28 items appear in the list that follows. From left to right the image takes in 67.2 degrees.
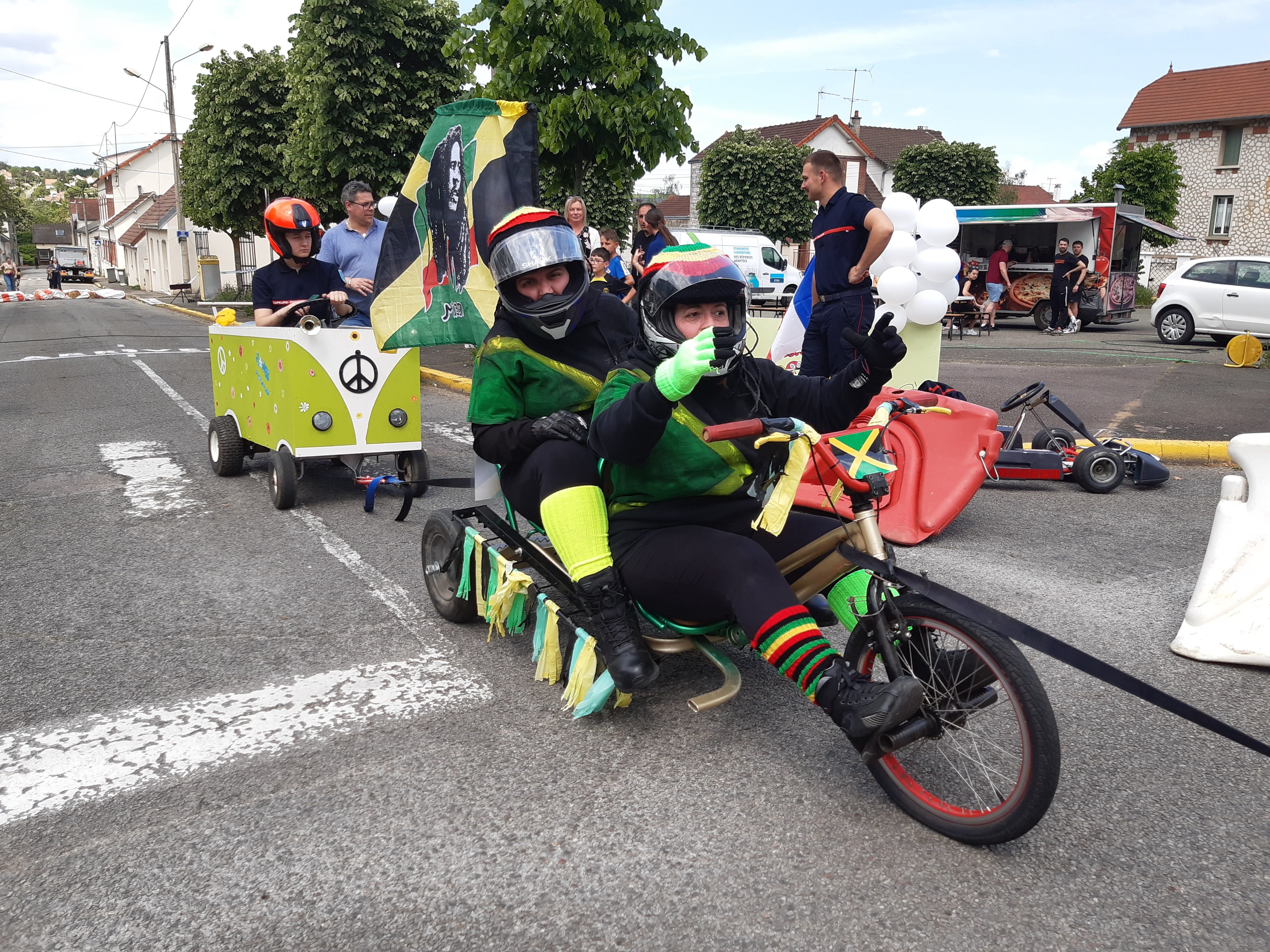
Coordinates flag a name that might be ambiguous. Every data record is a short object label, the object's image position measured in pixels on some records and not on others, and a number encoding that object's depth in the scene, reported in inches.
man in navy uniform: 244.5
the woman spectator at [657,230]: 325.4
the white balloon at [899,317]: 287.3
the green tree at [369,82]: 623.2
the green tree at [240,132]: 1051.9
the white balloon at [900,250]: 293.1
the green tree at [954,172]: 1444.4
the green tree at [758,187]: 1448.1
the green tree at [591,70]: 381.7
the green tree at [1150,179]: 1192.2
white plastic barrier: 141.7
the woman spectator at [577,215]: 343.0
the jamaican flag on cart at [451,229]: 181.2
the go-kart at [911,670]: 90.4
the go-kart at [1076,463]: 247.4
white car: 641.0
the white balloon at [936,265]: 304.5
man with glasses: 270.1
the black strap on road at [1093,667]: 85.6
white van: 987.3
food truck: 794.8
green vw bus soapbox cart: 228.8
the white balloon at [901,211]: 310.7
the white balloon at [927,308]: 286.5
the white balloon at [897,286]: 284.0
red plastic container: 203.8
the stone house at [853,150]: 1983.3
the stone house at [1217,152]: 1510.8
